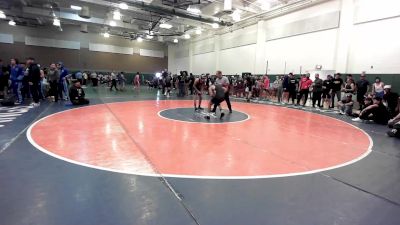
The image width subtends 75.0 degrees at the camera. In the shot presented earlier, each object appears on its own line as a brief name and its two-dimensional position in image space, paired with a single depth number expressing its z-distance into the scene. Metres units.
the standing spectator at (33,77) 10.10
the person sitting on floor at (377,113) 8.58
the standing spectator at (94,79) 28.55
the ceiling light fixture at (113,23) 24.08
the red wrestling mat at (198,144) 3.86
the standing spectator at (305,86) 13.36
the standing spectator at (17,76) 10.67
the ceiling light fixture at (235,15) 16.40
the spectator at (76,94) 10.77
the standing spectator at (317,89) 12.64
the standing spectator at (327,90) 12.61
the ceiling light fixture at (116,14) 18.72
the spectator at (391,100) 9.59
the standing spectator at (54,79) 11.33
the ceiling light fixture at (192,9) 16.62
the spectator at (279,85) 15.69
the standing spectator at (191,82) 17.91
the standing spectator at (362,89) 11.38
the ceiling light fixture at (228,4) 14.07
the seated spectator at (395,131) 6.42
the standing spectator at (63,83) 12.00
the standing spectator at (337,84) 12.35
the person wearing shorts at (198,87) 9.79
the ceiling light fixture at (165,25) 23.56
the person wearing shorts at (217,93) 8.66
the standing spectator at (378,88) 10.61
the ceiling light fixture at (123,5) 16.28
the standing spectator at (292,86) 14.19
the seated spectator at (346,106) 10.45
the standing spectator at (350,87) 11.33
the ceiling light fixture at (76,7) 19.74
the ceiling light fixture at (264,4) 16.20
